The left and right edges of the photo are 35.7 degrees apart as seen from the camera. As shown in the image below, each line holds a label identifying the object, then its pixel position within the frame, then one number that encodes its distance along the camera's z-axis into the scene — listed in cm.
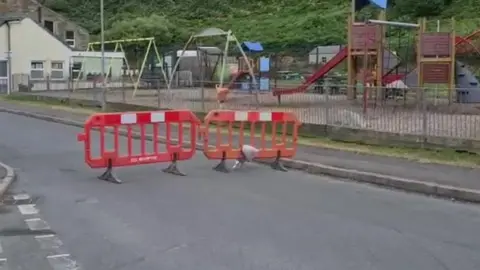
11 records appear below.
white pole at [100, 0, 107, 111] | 3136
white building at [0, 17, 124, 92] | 5328
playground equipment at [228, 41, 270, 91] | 3299
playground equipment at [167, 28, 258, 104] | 2392
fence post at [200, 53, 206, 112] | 2512
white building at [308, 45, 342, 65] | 4183
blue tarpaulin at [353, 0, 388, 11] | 2691
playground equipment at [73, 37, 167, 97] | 4095
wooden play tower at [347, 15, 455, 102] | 2536
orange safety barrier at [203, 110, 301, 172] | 1448
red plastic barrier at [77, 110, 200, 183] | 1311
